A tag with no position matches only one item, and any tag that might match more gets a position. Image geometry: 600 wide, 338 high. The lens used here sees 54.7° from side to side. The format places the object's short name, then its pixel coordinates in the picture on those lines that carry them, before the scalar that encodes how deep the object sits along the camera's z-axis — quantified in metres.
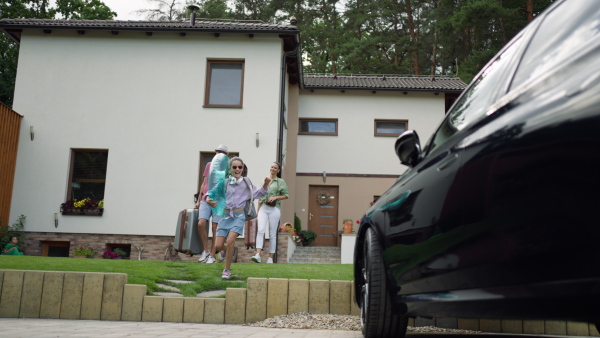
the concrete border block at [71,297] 5.84
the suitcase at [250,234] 10.64
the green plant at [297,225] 19.19
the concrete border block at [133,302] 5.79
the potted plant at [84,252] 14.43
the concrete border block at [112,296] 5.82
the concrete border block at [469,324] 5.34
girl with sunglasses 7.46
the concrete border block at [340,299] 5.80
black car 1.54
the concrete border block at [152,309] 5.78
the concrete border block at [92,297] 5.83
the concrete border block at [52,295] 5.85
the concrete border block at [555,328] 5.21
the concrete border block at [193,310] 5.81
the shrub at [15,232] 14.49
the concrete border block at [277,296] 5.80
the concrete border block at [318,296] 5.80
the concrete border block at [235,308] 5.83
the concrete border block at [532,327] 5.29
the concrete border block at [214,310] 5.82
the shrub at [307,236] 18.94
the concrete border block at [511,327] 5.31
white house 15.46
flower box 15.38
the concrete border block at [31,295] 5.86
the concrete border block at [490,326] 5.33
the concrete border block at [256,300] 5.82
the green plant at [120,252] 14.30
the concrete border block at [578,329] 5.17
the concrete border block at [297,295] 5.80
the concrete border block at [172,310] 5.77
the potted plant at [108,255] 13.08
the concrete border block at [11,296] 5.86
